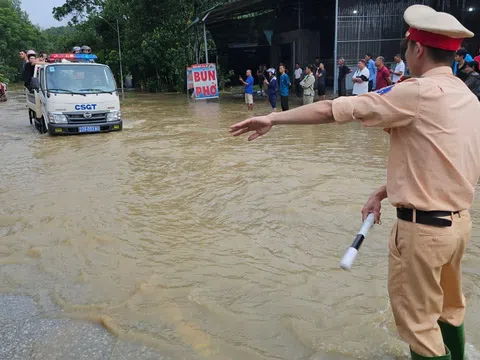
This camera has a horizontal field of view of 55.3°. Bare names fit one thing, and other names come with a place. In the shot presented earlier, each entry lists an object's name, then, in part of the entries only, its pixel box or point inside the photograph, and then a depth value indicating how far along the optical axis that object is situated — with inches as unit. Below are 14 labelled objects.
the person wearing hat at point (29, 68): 533.3
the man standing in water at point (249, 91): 644.4
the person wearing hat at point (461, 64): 349.7
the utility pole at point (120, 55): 1188.2
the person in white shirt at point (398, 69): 513.7
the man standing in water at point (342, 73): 584.7
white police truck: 435.5
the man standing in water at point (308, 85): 575.2
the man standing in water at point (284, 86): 581.3
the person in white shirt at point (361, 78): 490.9
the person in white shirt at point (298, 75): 746.2
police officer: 73.9
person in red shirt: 452.0
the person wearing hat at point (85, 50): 638.2
